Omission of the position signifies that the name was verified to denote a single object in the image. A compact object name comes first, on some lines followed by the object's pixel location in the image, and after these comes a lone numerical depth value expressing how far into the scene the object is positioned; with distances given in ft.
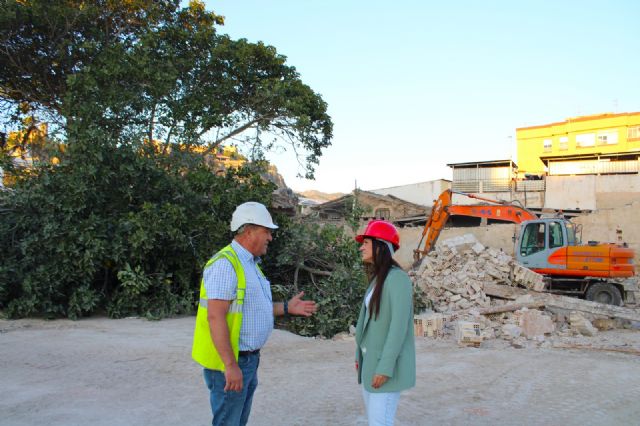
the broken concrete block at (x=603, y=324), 39.63
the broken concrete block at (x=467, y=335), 30.22
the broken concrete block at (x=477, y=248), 50.34
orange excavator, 44.16
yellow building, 104.78
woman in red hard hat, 9.55
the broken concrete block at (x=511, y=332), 33.14
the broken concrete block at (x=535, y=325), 33.42
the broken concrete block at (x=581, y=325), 35.76
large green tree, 43.47
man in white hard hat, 8.92
